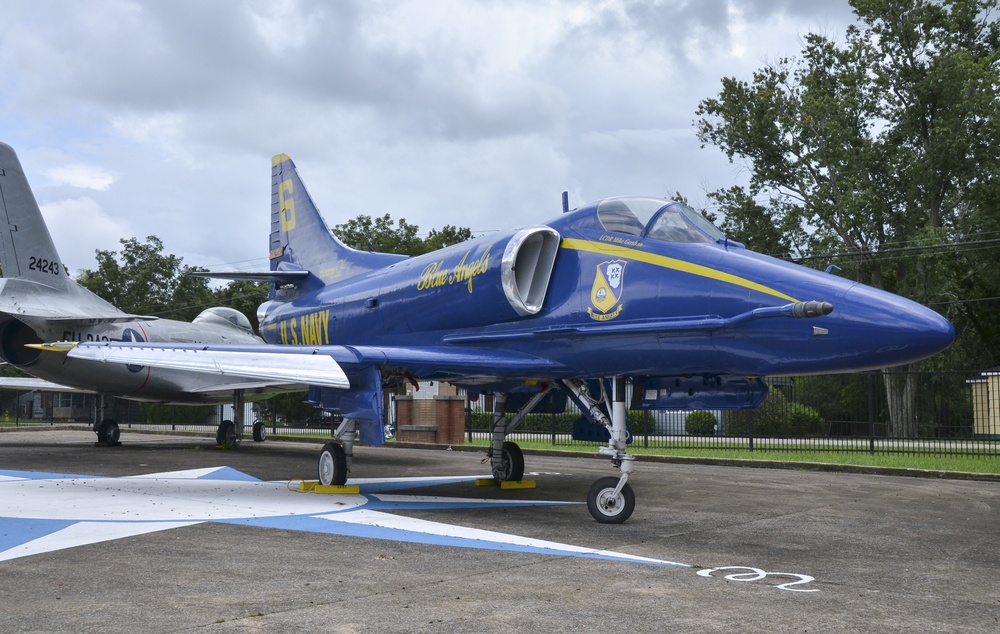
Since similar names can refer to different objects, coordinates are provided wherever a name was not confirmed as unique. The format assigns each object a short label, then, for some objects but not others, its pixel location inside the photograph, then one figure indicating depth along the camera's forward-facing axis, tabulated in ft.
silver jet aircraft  60.39
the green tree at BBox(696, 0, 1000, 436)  121.39
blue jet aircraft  25.50
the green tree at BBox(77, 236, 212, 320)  199.00
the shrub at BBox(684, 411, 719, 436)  105.81
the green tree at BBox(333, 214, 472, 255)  167.94
